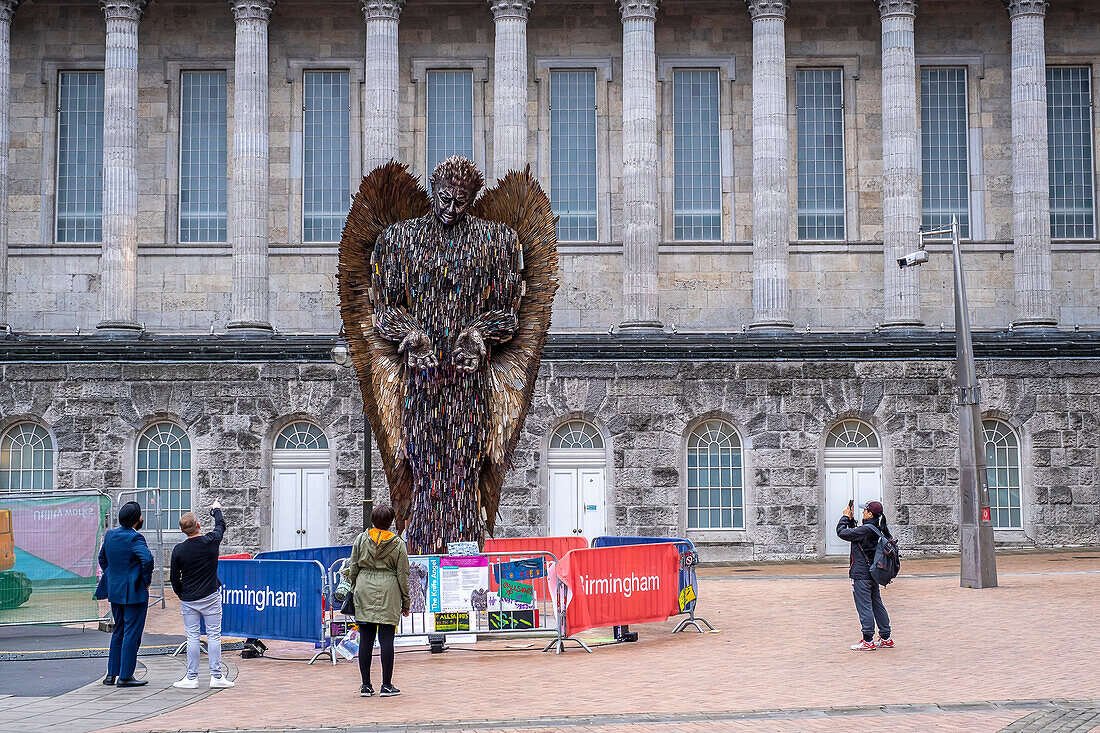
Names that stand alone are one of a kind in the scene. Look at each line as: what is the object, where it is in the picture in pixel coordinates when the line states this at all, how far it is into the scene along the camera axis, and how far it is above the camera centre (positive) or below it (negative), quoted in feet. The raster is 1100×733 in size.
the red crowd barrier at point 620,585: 50.83 -5.33
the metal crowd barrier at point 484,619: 49.83 -6.42
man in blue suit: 42.78 -4.08
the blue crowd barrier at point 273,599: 50.67 -5.60
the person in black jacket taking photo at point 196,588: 42.01 -4.20
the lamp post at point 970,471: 74.08 -1.24
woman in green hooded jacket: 39.88 -4.01
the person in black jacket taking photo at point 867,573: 48.47 -4.49
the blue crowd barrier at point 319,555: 59.62 -4.55
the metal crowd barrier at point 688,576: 56.82 -5.44
